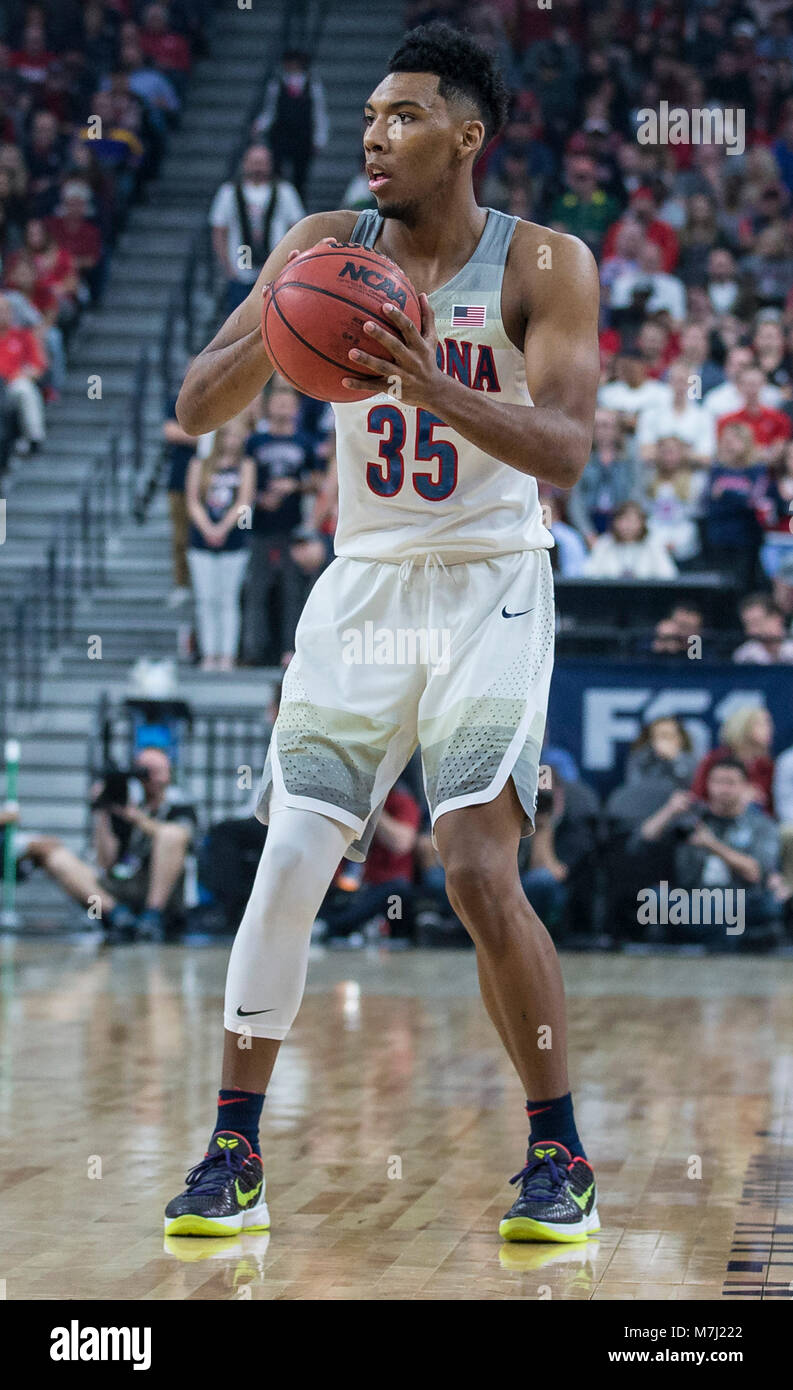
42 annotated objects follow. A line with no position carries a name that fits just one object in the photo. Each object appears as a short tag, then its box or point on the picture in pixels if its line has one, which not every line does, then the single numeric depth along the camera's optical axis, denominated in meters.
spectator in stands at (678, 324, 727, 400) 12.98
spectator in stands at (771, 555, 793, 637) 11.20
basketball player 3.94
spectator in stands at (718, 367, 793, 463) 12.34
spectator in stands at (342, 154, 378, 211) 14.55
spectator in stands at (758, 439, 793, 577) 11.64
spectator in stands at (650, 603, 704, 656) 10.59
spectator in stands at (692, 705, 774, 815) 10.32
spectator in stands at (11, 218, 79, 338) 15.95
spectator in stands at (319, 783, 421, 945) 10.31
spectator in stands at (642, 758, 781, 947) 10.03
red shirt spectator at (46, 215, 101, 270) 16.36
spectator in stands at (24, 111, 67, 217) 16.62
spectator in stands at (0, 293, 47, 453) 14.78
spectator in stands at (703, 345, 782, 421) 12.69
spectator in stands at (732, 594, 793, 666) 10.61
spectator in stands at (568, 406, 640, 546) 12.07
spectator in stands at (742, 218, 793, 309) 14.27
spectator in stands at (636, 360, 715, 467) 12.55
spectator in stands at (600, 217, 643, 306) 14.30
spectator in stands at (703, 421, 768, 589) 11.66
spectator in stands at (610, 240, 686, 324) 13.95
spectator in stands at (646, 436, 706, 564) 11.83
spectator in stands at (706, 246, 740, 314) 14.00
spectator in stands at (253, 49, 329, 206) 16.17
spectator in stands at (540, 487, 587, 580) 11.57
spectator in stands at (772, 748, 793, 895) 10.31
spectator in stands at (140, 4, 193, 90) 18.36
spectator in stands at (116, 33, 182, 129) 17.73
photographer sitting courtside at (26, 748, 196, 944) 10.51
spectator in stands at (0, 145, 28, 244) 16.12
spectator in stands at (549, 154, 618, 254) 14.98
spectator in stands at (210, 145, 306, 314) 14.22
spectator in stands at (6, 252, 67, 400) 15.30
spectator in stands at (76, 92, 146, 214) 17.14
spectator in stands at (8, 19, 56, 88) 17.88
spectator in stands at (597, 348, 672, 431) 12.68
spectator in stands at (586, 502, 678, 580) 11.42
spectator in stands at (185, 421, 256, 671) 12.26
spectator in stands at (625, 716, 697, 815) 10.20
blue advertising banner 10.39
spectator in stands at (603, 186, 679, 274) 14.48
